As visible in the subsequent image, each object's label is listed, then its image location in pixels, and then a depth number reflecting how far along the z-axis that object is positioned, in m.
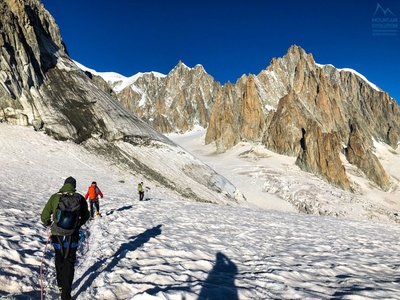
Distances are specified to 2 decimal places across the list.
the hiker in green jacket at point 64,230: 5.41
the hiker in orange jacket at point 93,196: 13.72
